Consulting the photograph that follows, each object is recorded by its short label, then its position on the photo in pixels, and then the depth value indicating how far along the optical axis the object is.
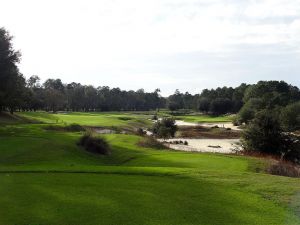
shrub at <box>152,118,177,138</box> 77.31
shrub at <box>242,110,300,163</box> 43.38
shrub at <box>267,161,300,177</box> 27.50
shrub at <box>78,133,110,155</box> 37.06
